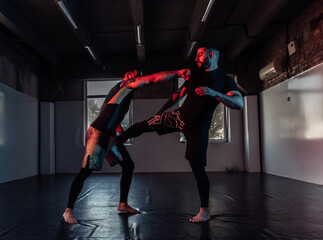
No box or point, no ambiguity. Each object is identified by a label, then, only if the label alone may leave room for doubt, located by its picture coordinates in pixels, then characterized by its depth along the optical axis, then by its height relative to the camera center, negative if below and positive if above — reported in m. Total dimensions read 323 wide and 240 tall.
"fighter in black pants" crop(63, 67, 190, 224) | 2.65 +0.06
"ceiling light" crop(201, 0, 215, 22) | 4.81 +2.10
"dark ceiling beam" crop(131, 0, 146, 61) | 4.90 +2.15
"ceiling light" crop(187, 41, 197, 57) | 6.63 +2.03
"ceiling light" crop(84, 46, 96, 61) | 6.75 +2.02
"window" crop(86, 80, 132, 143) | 8.78 +1.16
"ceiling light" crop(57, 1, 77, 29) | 4.58 +2.07
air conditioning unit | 6.60 +1.46
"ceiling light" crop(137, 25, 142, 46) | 5.80 +2.07
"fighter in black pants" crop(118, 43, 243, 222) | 2.65 +0.17
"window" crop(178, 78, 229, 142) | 8.62 +0.23
